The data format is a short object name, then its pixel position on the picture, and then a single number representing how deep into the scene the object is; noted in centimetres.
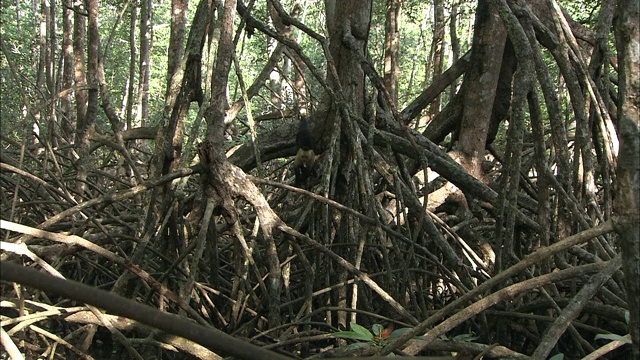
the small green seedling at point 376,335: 139
